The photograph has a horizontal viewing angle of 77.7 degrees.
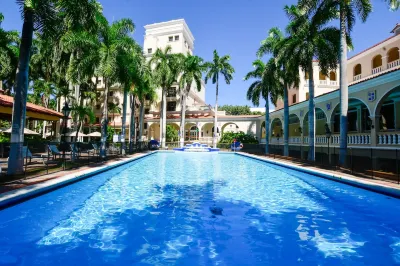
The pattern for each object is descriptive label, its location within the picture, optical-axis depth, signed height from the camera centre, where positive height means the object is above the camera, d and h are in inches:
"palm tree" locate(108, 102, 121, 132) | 1556.3 +212.9
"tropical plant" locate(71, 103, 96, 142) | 738.6 +92.3
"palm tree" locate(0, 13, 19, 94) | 1056.9 +391.7
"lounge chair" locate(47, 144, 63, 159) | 619.2 -20.0
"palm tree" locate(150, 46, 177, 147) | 1528.1 +444.1
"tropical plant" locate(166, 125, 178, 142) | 1733.5 +51.1
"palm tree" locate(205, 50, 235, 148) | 1656.0 +493.7
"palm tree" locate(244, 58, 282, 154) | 1015.0 +261.8
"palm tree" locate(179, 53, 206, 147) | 1581.0 +444.6
